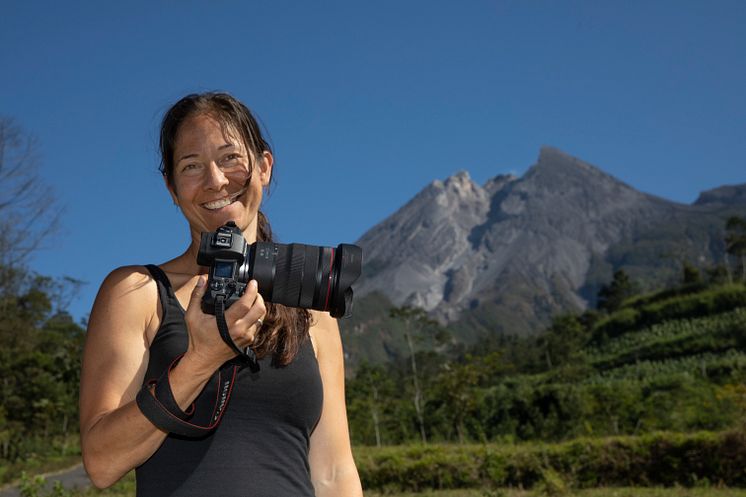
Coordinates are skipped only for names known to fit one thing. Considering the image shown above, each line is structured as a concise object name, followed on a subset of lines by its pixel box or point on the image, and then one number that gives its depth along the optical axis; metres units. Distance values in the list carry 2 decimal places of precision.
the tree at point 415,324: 25.08
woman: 1.60
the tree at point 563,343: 44.57
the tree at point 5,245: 22.41
